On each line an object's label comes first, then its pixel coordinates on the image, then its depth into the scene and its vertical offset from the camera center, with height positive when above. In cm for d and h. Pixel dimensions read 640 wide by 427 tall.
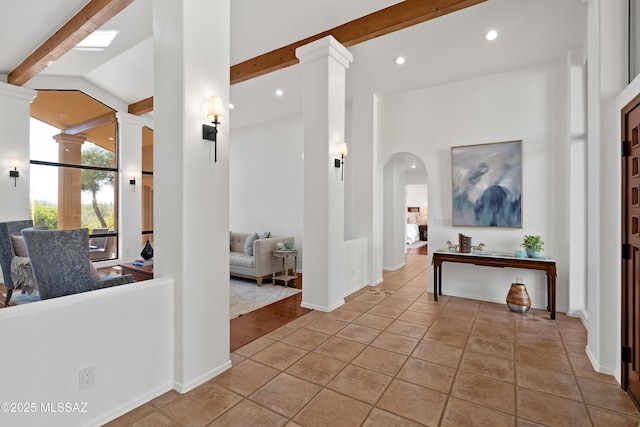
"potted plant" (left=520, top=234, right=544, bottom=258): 397 -42
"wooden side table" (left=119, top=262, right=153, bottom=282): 397 -77
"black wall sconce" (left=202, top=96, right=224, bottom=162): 235 +75
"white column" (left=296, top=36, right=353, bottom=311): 396 +53
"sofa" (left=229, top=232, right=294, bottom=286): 532 -81
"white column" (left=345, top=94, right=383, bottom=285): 529 +54
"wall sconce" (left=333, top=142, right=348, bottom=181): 412 +82
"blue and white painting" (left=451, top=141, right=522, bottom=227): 430 +42
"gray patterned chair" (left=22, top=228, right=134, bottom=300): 233 -37
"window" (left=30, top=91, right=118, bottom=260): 604 +98
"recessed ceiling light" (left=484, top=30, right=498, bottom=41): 390 +227
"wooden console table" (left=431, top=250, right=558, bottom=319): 373 -64
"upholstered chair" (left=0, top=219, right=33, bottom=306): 367 -47
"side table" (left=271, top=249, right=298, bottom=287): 545 -88
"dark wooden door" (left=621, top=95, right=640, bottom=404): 212 -26
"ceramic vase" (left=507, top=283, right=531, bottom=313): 391 -109
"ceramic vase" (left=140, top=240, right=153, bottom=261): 471 -60
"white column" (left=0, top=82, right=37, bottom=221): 535 +117
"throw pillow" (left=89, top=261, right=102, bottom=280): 259 -51
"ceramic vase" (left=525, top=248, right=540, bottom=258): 396 -52
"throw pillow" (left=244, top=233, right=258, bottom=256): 580 -58
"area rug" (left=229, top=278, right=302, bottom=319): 418 -126
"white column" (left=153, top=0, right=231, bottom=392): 225 +24
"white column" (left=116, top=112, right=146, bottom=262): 711 +63
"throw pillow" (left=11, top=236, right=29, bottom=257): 325 -34
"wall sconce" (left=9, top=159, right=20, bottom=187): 541 +73
